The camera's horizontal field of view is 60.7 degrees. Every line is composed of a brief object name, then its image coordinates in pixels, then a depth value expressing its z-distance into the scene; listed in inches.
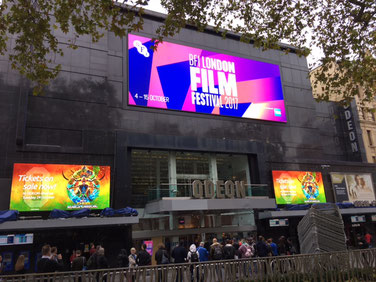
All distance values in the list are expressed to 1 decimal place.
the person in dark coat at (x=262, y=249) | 567.6
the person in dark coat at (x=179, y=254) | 495.2
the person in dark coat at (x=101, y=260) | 430.7
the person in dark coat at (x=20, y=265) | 404.5
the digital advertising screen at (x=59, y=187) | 706.8
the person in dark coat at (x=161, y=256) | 490.5
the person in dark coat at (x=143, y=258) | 475.1
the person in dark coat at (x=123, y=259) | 555.3
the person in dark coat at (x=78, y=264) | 403.9
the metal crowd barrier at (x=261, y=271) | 306.7
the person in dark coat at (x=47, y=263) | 363.6
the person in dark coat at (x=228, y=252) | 540.1
